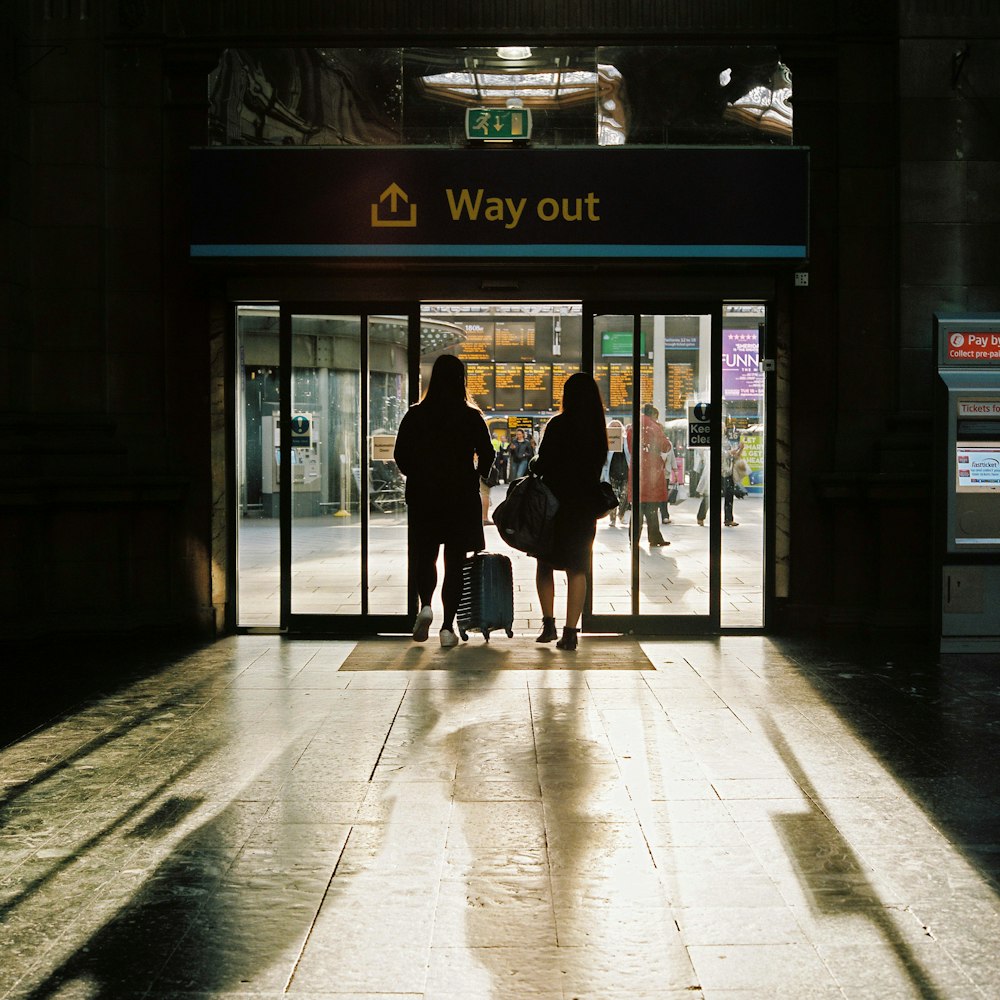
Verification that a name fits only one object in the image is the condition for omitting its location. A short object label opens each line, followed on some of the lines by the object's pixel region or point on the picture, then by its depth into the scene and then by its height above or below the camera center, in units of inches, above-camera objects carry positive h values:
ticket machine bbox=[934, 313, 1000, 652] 321.4 -8.8
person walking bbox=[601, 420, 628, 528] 360.5 -4.3
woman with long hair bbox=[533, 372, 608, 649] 326.3 -4.7
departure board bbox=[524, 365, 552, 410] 1088.2 +59.7
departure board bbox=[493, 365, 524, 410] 1072.8 +59.0
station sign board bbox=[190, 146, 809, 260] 343.0 +70.5
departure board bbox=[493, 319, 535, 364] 976.3 +92.7
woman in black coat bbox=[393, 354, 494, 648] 326.3 -6.3
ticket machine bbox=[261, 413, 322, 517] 360.2 -4.3
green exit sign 348.5 +94.0
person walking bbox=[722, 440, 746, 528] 376.5 -8.5
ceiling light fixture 354.0 +116.2
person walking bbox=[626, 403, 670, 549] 356.8 -4.6
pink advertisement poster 360.8 +25.9
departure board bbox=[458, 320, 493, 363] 880.9 +88.6
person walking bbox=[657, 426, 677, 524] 355.9 -5.2
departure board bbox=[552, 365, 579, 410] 1111.6 +67.6
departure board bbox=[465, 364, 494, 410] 1078.4 +62.8
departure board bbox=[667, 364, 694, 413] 355.6 +19.5
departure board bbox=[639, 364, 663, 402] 354.6 +20.3
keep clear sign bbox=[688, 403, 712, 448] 356.5 +8.4
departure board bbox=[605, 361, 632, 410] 354.6 +19.1
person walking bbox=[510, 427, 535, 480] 1155.9 -0.5
